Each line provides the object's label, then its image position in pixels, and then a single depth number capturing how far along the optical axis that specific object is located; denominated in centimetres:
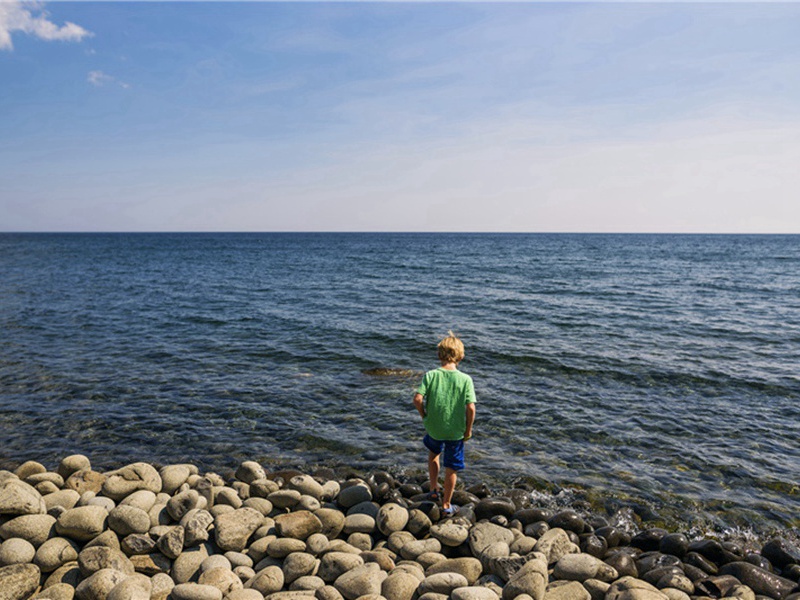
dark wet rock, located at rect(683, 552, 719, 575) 601
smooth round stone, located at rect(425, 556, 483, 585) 557
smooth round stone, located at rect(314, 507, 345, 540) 638
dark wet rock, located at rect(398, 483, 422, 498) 751
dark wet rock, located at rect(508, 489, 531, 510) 784
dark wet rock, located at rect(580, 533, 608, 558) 630
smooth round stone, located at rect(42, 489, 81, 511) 655
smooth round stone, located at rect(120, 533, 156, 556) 573
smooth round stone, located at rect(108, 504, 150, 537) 592
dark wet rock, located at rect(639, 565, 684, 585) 563
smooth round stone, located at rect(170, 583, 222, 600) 483
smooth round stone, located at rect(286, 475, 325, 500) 728
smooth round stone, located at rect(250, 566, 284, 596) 530
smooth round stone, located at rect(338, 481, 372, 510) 704
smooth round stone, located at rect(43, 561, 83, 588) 534
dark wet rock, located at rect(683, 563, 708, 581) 572
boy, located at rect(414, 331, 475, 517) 649
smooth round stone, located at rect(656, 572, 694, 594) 547
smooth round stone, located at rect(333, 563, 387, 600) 508
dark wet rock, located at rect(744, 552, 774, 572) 612
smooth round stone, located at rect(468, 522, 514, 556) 602
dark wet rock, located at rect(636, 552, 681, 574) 598
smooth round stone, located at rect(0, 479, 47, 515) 586
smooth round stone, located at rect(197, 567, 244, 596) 520
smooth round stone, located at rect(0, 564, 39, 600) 501
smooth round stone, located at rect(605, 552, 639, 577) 585
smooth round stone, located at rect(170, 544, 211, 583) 556
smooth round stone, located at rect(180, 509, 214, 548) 587
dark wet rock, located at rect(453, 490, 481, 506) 738
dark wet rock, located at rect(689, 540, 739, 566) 618
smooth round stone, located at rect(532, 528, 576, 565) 594
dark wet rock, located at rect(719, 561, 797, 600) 554
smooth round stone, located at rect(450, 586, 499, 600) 485
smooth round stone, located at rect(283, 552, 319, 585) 553
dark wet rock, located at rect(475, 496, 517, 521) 696
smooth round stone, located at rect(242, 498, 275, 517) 672
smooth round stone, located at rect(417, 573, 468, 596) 512
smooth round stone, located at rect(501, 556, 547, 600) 504
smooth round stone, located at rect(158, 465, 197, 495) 722
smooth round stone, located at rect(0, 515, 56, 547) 568
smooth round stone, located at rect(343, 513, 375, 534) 645
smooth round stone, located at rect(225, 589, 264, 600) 493
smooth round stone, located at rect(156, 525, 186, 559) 574
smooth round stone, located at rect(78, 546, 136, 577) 530
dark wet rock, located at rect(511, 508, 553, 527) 689
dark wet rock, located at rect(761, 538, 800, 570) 618
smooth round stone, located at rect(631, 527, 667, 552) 659
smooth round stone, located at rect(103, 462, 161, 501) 672
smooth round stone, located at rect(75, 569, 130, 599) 491
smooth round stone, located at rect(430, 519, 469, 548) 615
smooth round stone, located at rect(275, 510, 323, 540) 612
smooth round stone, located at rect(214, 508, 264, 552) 601
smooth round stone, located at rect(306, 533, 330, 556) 593
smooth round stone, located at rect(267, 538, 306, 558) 579
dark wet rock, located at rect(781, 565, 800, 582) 593
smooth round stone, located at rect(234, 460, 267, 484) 771
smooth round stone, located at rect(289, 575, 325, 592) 524
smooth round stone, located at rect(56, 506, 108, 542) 577
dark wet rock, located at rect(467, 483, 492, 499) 784
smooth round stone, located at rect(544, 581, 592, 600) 512
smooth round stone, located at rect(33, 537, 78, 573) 547
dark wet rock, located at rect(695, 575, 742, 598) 546
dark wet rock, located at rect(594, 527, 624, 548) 665
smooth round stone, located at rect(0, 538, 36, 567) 538
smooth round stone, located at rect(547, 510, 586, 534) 668
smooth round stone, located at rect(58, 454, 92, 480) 769
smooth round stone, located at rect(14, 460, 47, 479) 760
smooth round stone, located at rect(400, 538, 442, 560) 596
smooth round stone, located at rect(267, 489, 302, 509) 683
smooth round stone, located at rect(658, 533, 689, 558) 626
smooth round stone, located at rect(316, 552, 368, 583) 550
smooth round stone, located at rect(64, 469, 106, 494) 730
